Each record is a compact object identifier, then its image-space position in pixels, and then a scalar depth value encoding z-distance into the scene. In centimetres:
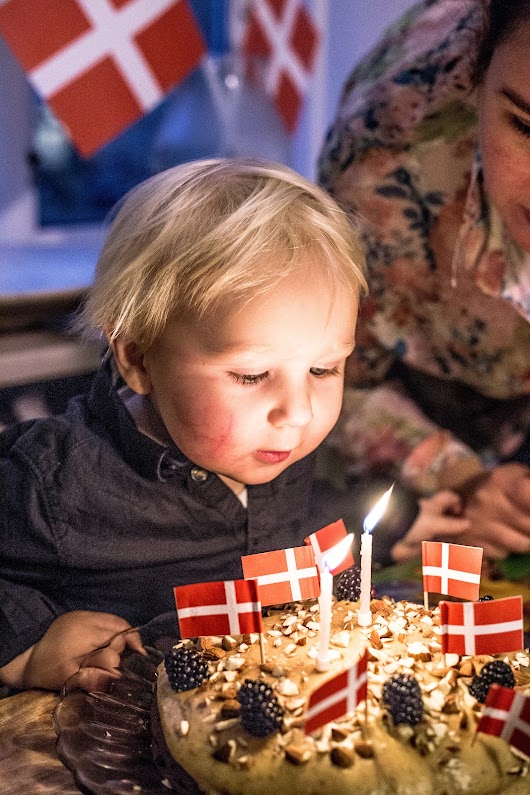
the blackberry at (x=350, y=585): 111
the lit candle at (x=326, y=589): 89
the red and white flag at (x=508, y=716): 83
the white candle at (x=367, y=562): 99
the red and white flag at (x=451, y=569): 103
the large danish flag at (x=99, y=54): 192
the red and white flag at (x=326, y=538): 104
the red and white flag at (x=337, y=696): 82
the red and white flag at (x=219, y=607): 94
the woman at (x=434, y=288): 153
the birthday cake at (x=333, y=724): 85
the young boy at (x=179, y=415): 104
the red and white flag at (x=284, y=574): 100
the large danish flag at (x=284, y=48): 252
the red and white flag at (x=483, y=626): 93
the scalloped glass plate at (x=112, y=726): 90
